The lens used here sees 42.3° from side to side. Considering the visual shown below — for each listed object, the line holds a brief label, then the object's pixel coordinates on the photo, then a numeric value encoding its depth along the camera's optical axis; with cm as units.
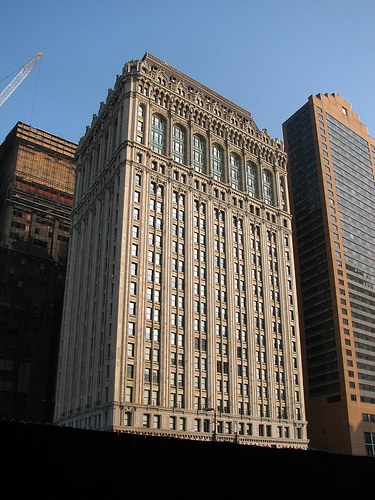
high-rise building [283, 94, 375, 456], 10388
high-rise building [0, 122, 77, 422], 10675
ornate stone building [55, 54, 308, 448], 7356
